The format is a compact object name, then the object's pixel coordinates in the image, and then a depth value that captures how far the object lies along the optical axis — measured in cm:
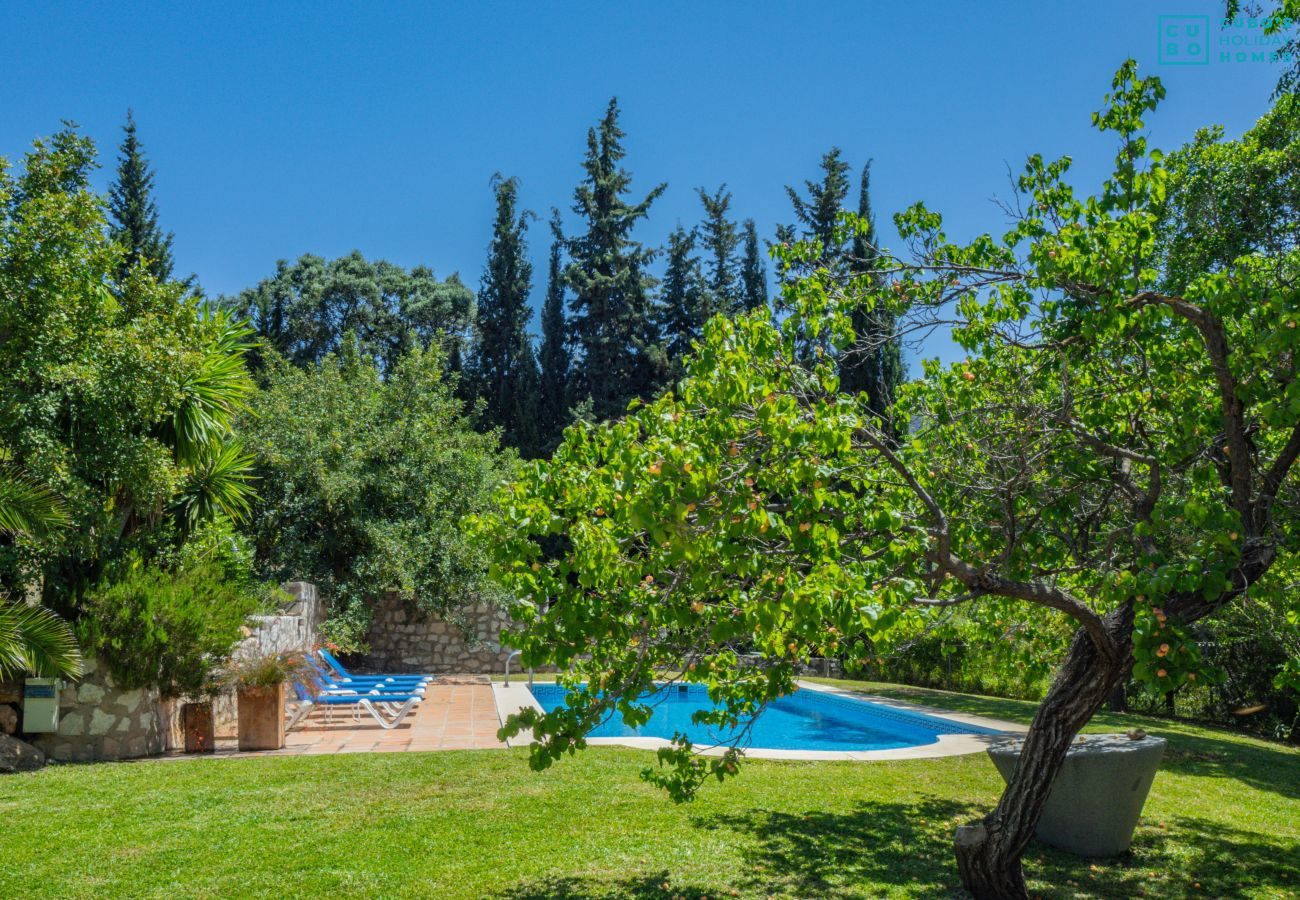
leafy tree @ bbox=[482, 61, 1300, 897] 360
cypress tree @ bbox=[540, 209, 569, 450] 3089
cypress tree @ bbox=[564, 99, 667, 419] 3105
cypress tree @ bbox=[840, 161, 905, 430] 2594
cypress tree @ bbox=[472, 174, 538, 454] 3222
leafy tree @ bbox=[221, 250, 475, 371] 3619
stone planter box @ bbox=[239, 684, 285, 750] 993
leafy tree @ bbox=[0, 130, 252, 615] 876
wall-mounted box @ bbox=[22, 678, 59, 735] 883
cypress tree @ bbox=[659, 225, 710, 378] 3160
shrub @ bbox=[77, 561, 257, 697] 908
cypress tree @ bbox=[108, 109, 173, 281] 2953
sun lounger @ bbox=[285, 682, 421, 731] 1145
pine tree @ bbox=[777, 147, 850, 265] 2912
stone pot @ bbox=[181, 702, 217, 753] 975
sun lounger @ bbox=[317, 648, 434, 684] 1368
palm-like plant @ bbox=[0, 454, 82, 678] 789
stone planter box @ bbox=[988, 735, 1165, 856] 632
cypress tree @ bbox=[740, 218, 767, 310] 3077
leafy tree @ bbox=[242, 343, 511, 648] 1756
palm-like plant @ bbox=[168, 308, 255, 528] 1027
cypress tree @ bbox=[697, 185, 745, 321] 3206
